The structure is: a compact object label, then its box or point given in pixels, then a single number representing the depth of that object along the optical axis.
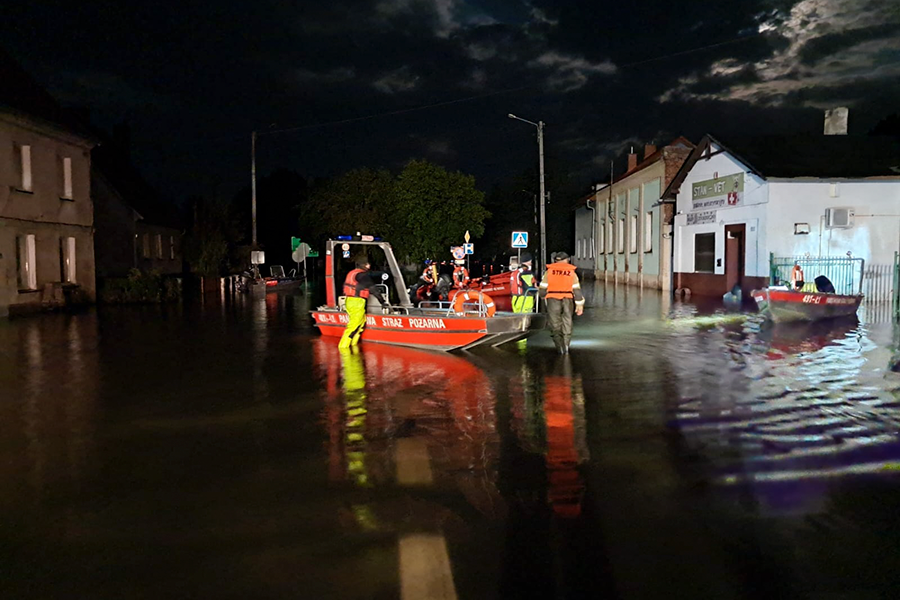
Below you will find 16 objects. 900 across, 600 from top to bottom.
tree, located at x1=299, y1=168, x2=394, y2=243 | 57.88
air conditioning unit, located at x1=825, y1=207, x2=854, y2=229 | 24.12
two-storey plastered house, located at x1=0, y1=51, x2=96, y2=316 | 21.73
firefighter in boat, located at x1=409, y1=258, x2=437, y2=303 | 24.28
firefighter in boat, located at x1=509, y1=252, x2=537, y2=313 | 15.38
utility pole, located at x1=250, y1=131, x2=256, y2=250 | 44.97
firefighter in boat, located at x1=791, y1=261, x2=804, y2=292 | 18.82
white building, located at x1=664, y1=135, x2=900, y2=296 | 24.28
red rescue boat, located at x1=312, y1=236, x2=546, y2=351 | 12.43
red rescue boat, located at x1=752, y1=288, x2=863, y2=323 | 17.52
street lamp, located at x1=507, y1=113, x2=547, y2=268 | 32.26
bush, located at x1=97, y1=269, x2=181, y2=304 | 27.23
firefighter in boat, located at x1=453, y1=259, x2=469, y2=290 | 22.62
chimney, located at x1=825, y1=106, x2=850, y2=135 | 31.81
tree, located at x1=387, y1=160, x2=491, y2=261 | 49.09
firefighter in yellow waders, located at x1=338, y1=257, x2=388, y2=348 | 13.53
